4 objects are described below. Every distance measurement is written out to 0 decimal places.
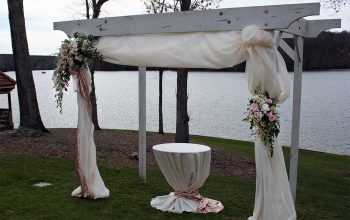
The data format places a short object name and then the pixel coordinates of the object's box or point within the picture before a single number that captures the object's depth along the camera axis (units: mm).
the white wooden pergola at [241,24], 5117
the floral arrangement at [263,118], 5172
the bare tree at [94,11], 15500
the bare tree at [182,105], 11492
